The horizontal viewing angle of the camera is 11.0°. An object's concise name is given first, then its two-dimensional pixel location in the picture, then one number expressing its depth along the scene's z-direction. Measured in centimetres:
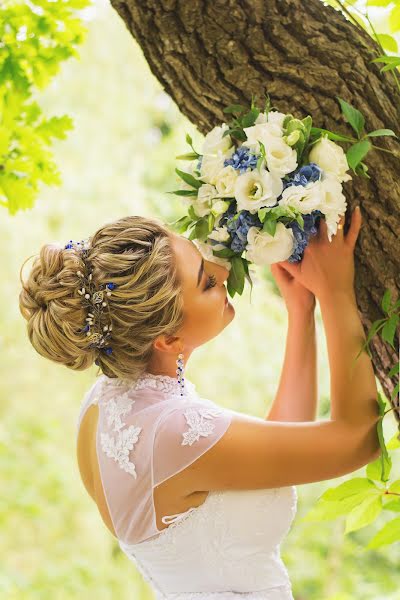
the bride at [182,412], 332
